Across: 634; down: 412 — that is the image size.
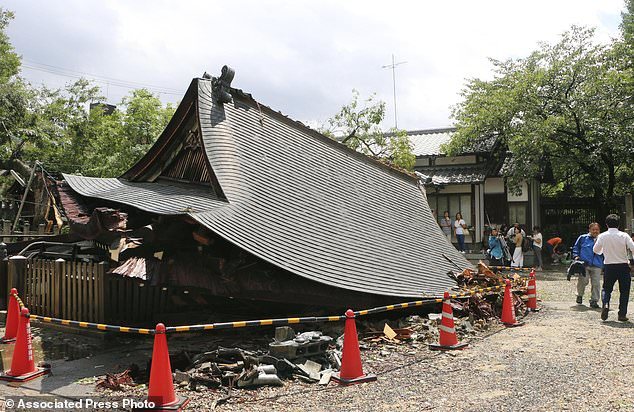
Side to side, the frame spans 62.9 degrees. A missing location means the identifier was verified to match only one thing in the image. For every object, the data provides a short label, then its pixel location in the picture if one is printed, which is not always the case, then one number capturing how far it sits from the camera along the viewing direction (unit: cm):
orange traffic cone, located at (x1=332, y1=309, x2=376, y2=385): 555
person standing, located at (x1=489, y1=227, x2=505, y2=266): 1641
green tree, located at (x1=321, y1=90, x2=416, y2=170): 2264
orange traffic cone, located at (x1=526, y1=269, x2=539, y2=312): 995
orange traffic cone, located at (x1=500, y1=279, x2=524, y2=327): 848
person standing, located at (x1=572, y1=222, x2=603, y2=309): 956
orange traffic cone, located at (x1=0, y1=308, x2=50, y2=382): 573
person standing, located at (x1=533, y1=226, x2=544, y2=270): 1777
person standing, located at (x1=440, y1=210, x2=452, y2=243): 2052
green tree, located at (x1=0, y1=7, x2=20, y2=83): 2548
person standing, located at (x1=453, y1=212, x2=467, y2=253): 1914
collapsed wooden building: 698
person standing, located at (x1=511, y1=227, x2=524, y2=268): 1611
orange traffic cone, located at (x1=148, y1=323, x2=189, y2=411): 472
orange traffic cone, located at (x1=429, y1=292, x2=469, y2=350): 686
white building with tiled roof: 2188
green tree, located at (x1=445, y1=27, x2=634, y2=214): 1844
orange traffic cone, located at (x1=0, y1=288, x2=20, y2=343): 771
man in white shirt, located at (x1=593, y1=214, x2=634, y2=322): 812
